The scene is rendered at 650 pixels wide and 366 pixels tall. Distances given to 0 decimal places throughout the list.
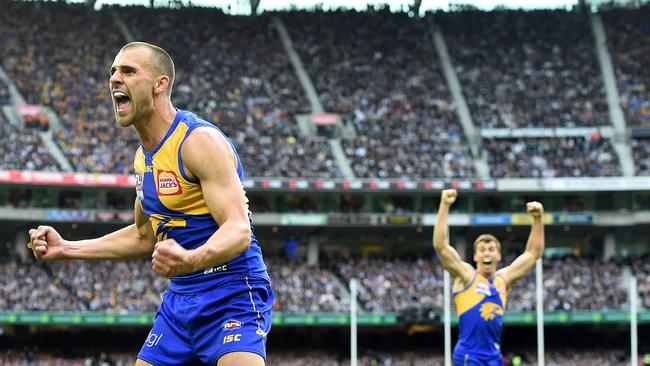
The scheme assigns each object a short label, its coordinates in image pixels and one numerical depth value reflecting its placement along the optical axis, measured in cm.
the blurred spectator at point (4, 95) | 4985
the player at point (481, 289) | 1189
